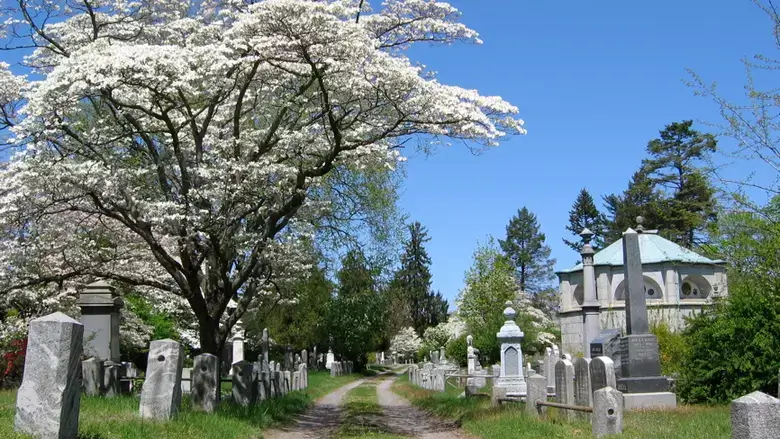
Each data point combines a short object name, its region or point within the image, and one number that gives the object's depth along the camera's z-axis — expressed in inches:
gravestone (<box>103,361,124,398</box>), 704.4
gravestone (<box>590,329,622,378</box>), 842.2
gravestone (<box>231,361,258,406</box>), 727.1
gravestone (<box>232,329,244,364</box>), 1546.4
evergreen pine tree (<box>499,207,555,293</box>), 4020.7
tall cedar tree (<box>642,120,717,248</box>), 2763.3
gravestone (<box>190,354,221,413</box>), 601.9
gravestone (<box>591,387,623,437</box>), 440.5
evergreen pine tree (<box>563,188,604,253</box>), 3636.8
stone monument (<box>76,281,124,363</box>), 790.5
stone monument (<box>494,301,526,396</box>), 840.3
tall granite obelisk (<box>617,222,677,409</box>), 682.2
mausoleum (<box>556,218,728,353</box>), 1975.9
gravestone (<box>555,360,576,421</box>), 588.1
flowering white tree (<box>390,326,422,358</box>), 3416.3
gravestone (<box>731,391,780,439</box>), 232.5
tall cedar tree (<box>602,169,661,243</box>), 2994.6
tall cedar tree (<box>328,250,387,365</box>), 2127.2
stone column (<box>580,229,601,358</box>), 1526.8
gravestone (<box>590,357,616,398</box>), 526.0
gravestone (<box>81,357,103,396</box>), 676.7
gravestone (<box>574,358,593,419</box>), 578.6
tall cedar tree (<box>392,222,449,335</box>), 3558.1
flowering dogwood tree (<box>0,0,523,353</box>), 617.9
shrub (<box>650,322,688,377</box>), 880.5
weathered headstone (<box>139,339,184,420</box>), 486.9
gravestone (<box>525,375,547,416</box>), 580.7
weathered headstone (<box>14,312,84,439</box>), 310.2
